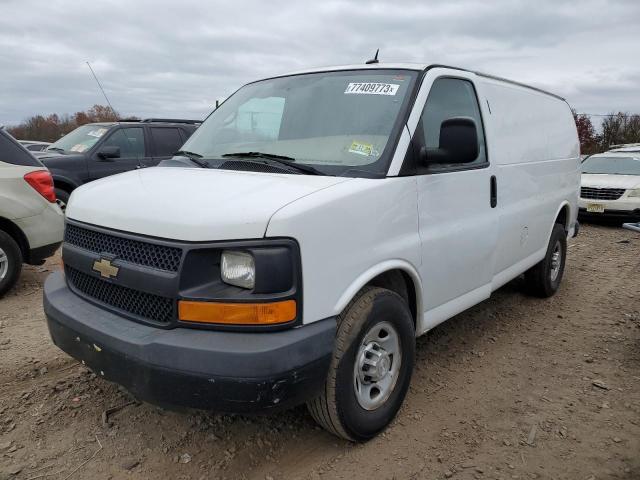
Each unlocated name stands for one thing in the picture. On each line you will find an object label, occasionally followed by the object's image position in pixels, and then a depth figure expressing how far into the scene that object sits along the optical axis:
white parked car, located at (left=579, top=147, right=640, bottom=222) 10.70
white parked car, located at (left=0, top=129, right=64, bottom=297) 5.18
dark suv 8.57
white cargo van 2.30
